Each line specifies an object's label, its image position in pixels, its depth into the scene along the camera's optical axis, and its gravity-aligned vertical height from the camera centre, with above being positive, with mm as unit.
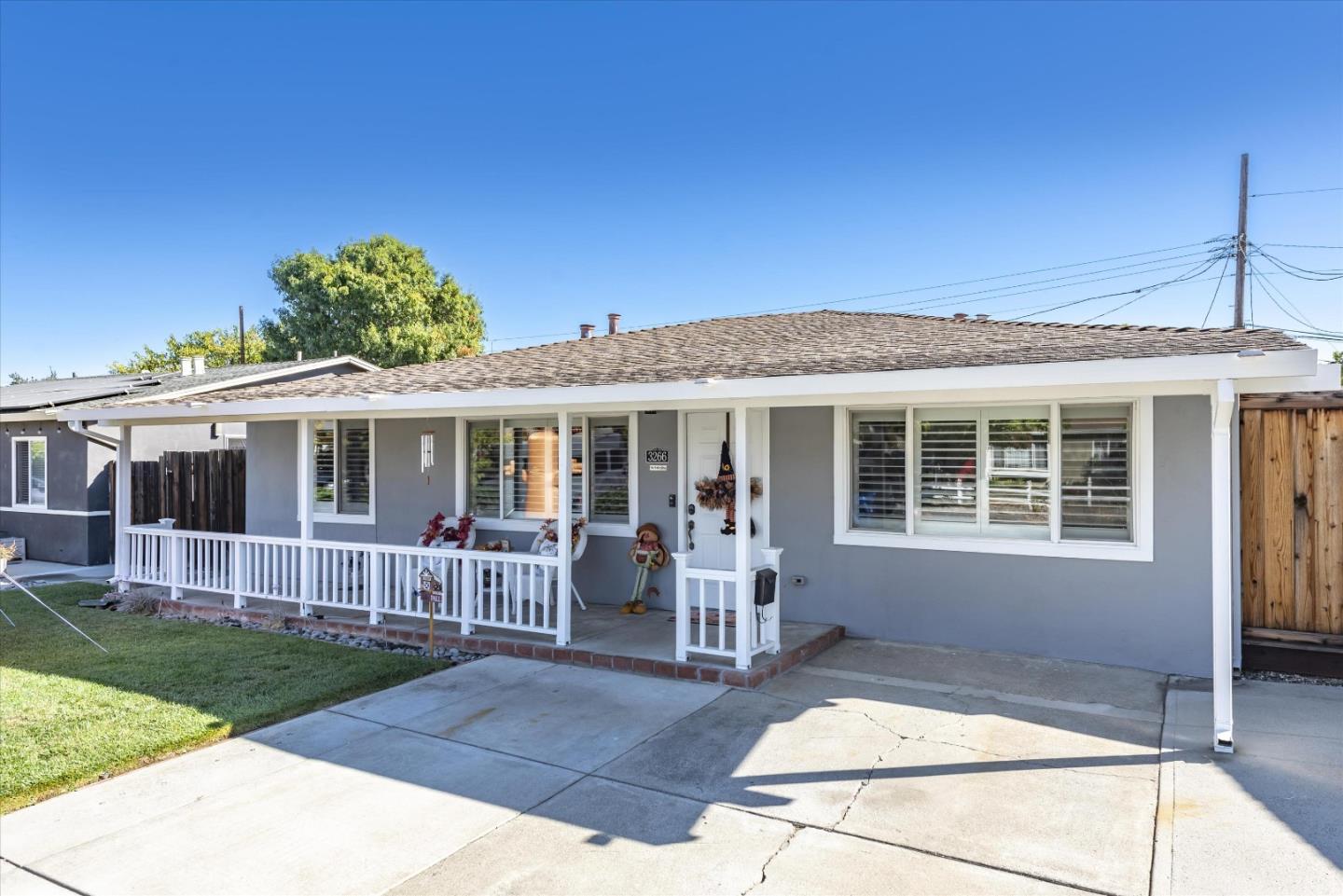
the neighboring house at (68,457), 12758 -12
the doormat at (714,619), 7105 -1545
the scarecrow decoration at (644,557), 8000 -1069
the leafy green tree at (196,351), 34281 +4775
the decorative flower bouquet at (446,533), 8781 -900
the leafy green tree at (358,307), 26203 +5180
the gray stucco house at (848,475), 5137 -188
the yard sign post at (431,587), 6883 -1189
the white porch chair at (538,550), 7869 -990
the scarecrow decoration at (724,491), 7602 -366
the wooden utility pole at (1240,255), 14969 +3904
